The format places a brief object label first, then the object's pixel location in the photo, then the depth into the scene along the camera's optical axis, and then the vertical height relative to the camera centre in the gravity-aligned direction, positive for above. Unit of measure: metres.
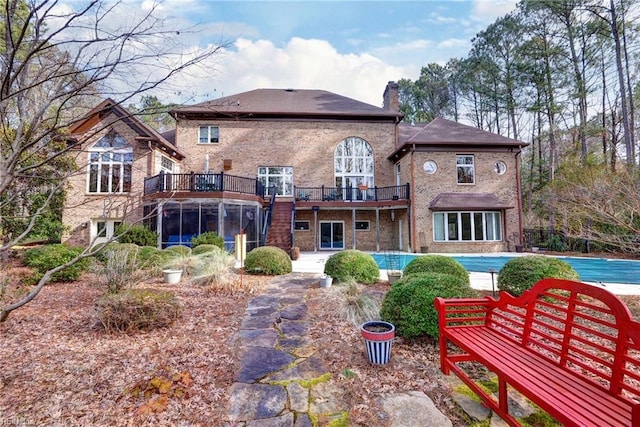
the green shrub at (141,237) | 11.46 -0.25
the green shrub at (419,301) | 3.45 -0.92
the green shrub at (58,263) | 6.72 -0.73
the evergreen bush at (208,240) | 11.12 -0.39
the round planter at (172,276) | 6.88 -1.08
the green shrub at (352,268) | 7.00 -0.98
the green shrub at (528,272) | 5.32 -0.87
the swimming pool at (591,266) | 8.77 -1.56
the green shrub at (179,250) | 8.93 -0.64
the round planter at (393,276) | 6.84 -1.15
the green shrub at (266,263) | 8.30 -0.97
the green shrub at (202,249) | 9.34 -0.62
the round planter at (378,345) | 3.01 -1.22
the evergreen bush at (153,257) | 7.57 -0.76
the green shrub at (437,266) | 5.72 -0.79
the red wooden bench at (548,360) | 1.65 -1.04
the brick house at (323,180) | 13.63 +2.69
